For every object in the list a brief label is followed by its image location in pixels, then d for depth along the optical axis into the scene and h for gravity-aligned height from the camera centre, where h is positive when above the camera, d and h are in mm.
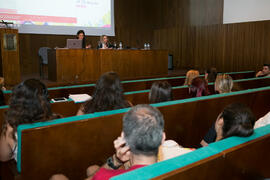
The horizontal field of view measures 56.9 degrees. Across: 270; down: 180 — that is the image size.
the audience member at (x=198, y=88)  3102 -336
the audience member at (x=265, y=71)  6406 -263
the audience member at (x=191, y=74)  4406 -235
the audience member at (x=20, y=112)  1715 -356
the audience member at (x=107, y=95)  2170 -305
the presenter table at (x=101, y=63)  5582 -64
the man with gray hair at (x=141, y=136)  1053 -322
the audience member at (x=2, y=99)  2541 -394
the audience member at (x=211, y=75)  4777 -272
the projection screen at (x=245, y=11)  7852 +1667
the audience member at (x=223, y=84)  3215 -298
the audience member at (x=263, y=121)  2066 -507
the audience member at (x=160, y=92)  2457 -307
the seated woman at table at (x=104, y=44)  6535 +438
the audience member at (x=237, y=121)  1339 -338
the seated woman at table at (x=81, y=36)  6360 +626
